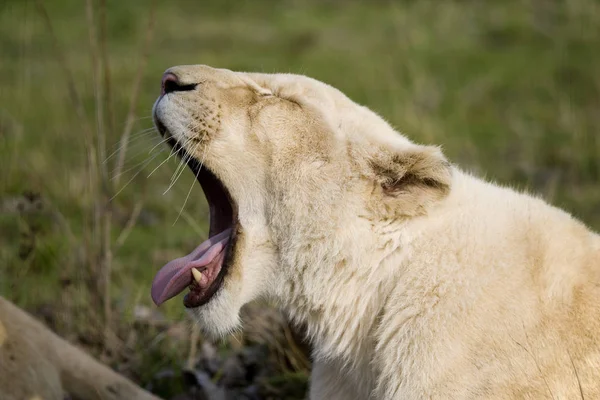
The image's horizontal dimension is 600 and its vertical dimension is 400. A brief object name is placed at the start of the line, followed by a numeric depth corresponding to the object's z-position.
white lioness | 6.17
